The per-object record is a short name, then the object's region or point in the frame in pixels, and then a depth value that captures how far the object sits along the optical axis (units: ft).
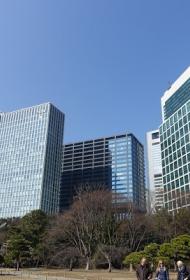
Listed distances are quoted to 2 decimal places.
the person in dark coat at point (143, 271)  38.89
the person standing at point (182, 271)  37.67
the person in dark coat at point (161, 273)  43.19
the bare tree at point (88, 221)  155.53
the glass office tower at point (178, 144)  283.51
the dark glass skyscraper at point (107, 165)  514.27
